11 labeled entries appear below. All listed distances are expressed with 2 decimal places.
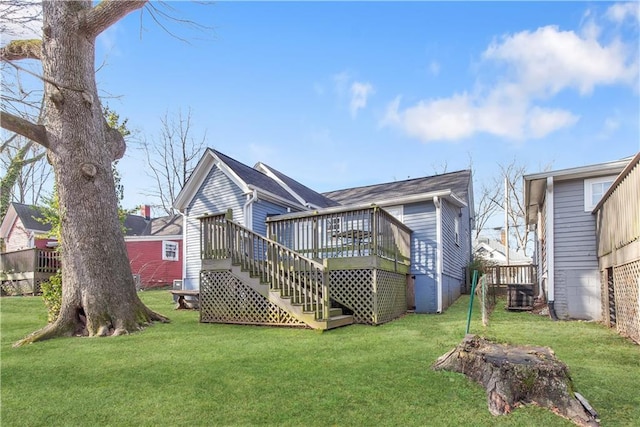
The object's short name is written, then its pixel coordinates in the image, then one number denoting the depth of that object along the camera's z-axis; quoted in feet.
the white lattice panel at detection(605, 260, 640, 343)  19.49
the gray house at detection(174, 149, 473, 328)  25.86
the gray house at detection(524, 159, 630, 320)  28.68
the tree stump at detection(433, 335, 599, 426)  10.41
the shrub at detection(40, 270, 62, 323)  26.14
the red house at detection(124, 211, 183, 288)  71.10
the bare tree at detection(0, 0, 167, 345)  23.50
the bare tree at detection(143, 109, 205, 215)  93.56
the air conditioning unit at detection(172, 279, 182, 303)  56.70
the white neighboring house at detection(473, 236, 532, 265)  108.92
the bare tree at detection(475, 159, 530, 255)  101.81
